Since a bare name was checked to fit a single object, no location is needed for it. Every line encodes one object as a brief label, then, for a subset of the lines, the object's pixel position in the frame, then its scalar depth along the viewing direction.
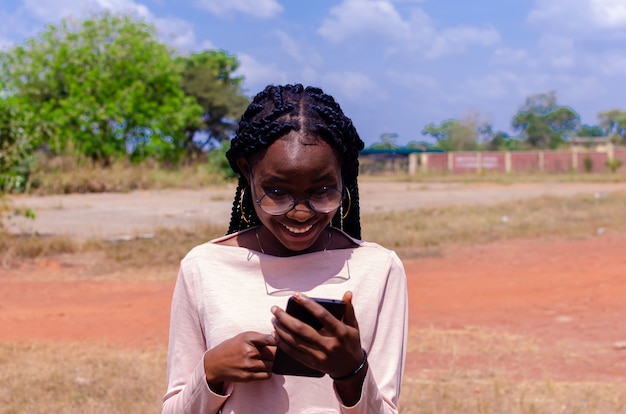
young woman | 1.70
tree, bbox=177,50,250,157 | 39.34
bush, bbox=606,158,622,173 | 39.41
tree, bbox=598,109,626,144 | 79.88
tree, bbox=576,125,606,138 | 80.81
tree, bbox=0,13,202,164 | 25.36
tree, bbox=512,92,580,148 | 61.62
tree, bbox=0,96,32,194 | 10.09
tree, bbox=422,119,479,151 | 57.03
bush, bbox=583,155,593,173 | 40.56
